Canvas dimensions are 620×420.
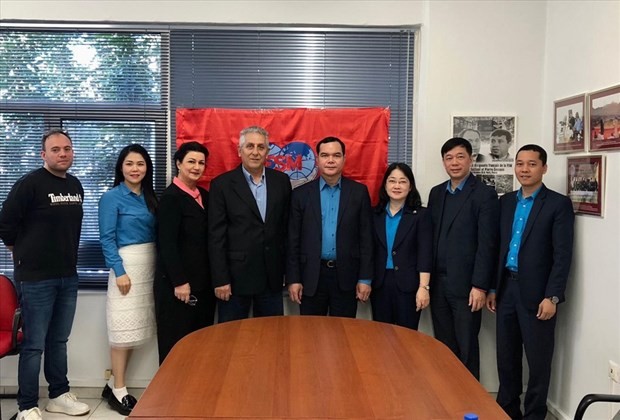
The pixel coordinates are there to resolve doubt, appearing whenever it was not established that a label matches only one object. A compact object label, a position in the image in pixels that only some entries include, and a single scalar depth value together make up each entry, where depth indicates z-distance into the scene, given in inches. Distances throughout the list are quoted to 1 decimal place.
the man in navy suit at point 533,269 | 105.6
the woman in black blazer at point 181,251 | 113.0
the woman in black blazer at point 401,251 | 116.4
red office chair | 112.7
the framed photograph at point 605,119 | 98.0
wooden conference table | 58.6
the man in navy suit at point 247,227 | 114.2
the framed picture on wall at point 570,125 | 110.3
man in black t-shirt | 109.4
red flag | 130.5
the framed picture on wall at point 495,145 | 128.3
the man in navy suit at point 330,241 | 116.1
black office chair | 70.0
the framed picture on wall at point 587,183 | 102.7
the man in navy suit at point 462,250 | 114.1
